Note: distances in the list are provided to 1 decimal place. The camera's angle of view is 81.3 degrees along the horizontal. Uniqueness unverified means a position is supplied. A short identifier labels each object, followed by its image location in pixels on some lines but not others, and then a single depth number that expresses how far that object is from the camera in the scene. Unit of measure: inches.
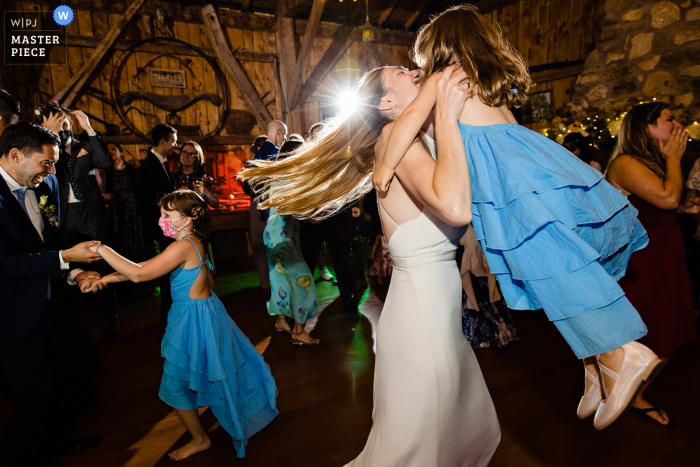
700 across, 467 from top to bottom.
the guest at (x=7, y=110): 97.2
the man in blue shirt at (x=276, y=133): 167.2
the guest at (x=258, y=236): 170.6
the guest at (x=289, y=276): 129.0
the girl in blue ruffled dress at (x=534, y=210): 40.3
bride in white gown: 50.0
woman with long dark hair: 82.1
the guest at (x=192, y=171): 161.2
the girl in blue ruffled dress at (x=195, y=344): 75.7
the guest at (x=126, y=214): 188.5
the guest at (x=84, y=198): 127.0
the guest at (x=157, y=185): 141.4
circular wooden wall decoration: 242.7
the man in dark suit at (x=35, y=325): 67.9
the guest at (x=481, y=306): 116.0
